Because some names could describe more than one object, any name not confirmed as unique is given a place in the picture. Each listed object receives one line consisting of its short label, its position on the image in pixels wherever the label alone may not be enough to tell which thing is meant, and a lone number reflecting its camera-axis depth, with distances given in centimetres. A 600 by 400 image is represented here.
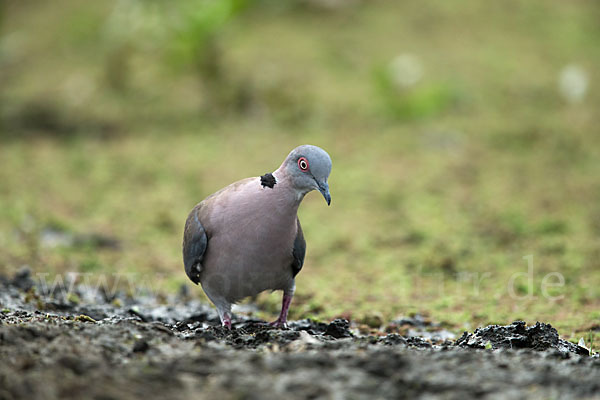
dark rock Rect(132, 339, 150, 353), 573
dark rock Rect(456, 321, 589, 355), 714
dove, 772
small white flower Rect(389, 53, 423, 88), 2311
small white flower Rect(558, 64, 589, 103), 2297
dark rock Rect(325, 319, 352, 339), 791
